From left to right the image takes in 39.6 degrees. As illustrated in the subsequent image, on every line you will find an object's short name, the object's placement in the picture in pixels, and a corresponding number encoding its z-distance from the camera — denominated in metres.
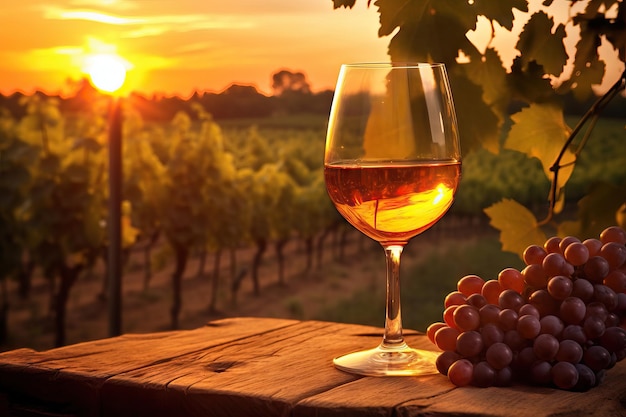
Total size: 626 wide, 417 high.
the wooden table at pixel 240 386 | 0.93
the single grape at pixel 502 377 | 1.02
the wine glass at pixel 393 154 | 1.07
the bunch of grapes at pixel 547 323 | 1.02
